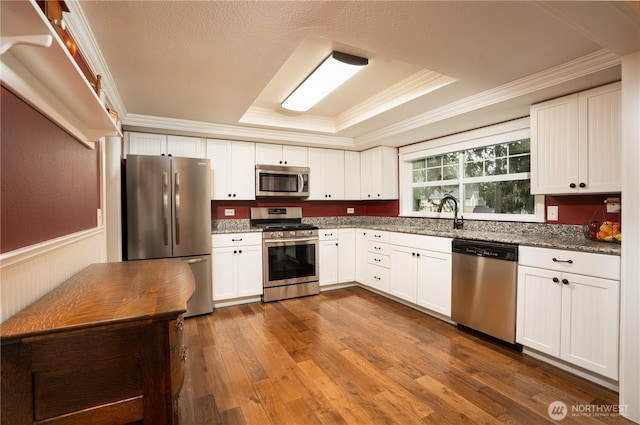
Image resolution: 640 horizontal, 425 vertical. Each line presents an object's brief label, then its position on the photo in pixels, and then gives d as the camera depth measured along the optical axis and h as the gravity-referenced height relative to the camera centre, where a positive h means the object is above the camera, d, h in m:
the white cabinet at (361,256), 4.35 -0.70
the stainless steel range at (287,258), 3.87 -0.67
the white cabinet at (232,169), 3.86 +0.55
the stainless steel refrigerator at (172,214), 3.10 -0.04
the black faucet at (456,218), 3.51 -0.11
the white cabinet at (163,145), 3.41 +0.80
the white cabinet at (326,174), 4.54 +0.56
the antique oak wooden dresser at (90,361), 0.83 -0.46
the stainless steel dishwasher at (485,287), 2.50 -0.73
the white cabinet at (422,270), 3.08 -0.71
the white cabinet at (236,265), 3.61 -0.71
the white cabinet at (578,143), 2.18 +0.53
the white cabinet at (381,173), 4.39 +0.55
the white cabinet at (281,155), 4.12 +0.80
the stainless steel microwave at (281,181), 4.07 +0.41
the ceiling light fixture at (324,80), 2.32 +1.18
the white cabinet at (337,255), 4.27 -0.70
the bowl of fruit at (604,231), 2.22 -0.18
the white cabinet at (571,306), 1.94 -0.72
